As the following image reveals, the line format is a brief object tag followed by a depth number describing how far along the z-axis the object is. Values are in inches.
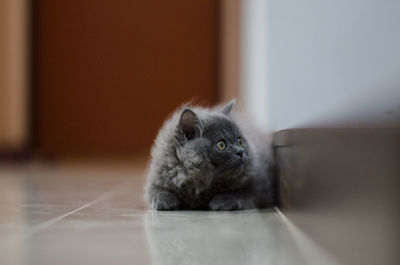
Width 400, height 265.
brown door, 92.4
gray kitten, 36.5
